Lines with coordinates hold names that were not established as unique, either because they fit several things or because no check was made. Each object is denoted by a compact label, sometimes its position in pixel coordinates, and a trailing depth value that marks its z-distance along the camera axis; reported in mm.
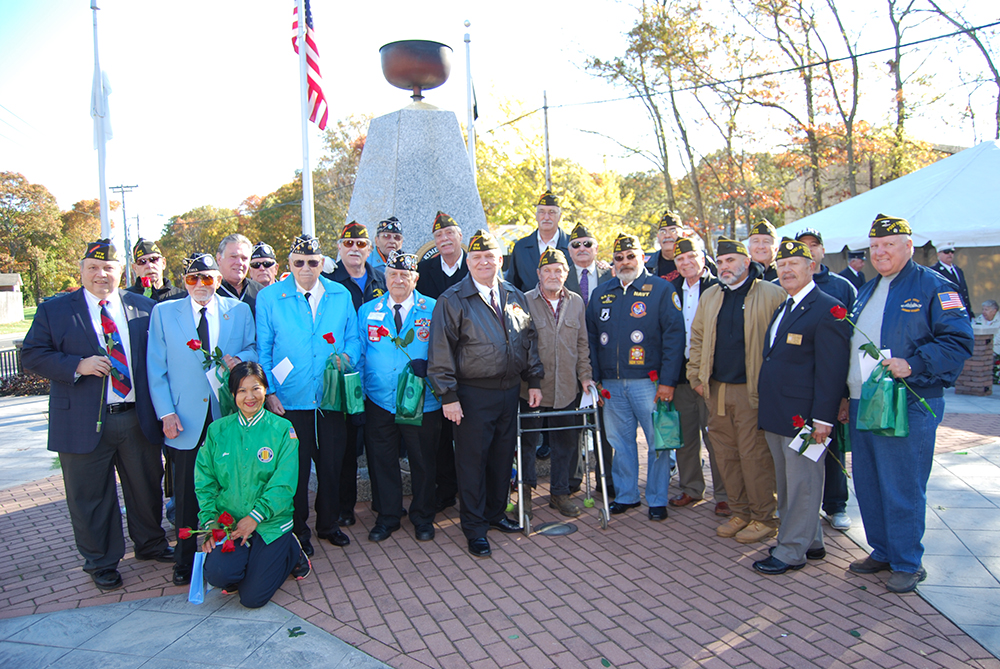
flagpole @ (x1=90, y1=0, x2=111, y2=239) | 10773
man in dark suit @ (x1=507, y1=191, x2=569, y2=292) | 6023
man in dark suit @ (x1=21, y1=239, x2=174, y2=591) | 3979
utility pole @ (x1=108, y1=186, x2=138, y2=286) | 43456
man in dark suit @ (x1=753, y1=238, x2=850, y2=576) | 3912
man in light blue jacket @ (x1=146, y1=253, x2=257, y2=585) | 4133
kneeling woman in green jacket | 3736
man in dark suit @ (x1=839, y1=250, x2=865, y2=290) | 10031
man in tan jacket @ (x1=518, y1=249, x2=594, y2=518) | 4949
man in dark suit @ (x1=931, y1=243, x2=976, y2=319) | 8836
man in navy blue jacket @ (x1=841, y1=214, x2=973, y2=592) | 3582
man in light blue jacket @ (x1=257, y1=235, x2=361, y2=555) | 4391
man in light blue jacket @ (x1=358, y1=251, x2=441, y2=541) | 4652
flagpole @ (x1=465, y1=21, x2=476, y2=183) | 15104
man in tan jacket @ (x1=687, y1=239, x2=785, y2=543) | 4434
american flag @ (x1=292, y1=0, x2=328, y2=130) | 10133
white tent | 11273
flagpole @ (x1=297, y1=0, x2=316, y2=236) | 10211
